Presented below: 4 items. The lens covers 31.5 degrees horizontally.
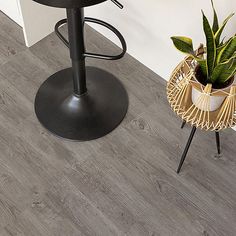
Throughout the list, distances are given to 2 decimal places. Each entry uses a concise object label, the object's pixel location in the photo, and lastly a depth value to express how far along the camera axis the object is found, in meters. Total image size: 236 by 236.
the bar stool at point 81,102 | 1.81
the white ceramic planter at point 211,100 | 1.37
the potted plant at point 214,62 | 1.30
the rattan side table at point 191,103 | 1.37
